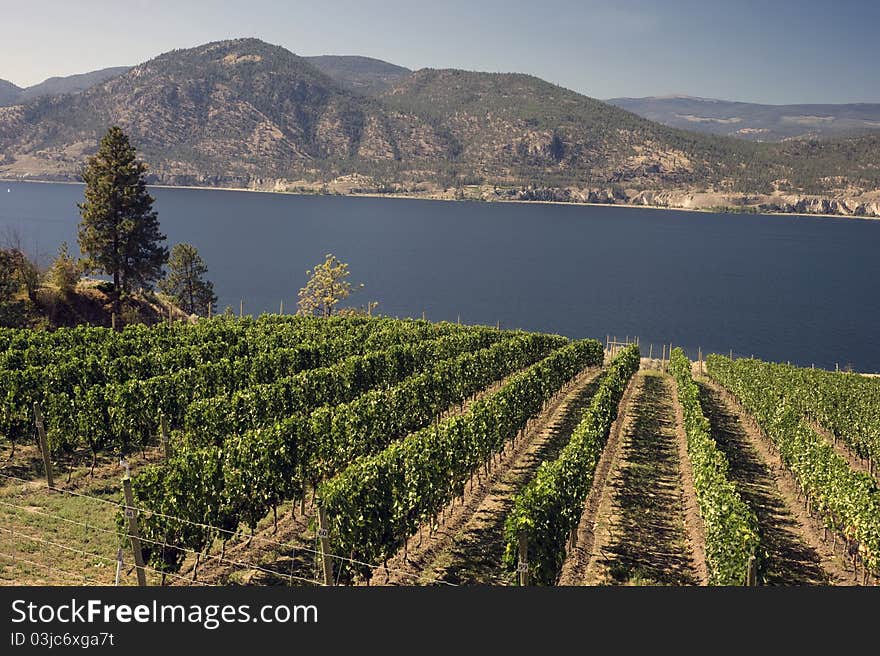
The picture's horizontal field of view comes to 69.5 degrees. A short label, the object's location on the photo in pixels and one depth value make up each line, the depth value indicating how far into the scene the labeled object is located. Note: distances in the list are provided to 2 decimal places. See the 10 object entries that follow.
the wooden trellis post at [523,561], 15.02
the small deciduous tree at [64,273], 55.72
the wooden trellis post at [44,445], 22.81
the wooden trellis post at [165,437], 24.88
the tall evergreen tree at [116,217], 59.88
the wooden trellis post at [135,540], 13.74
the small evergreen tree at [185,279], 78.31
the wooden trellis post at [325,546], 13.77
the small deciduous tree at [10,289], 49.03
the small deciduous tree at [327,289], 81.81
